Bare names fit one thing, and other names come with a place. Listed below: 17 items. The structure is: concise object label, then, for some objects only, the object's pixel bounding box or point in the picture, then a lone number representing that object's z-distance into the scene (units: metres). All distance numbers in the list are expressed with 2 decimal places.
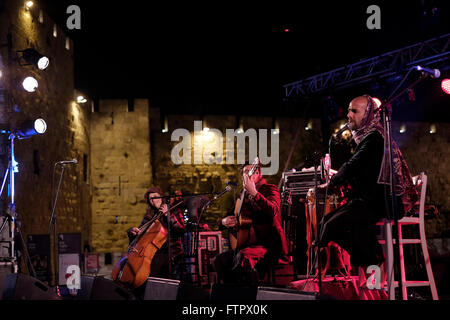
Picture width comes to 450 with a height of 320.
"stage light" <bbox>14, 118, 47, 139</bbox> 6.68
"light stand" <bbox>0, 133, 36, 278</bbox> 5.67
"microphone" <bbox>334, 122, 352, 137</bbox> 3.77
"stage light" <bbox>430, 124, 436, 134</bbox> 16.89
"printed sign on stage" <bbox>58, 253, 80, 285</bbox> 8.92
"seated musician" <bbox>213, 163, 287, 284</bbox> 4.62
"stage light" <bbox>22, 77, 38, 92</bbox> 7.77
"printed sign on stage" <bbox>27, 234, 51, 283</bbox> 8.38
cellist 6.15
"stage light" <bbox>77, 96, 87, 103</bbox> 12.44
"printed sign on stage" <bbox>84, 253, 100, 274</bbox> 10.28
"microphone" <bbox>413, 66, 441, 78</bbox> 3.45
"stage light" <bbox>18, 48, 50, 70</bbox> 8.57
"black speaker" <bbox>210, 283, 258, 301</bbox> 2.96
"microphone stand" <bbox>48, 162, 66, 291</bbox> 9.62
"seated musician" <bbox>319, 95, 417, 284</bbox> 3.68
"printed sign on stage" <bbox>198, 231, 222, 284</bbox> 6.90
